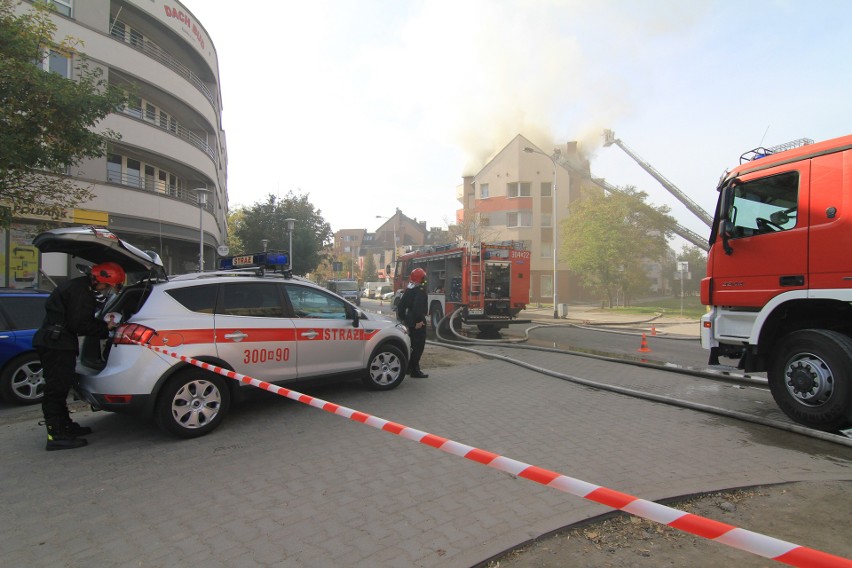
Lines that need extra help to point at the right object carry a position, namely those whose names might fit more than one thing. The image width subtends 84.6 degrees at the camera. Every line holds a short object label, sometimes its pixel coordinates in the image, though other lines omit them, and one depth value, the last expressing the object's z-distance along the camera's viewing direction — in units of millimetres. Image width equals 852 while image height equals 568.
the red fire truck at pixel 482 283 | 14211
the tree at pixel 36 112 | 7355
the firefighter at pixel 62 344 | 4334
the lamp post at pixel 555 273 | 25348
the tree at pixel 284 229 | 33594
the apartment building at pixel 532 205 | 42247
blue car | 5984
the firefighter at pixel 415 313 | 7336
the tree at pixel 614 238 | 30016
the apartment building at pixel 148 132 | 15641
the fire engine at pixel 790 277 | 4867
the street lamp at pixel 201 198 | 18406
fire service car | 4406
